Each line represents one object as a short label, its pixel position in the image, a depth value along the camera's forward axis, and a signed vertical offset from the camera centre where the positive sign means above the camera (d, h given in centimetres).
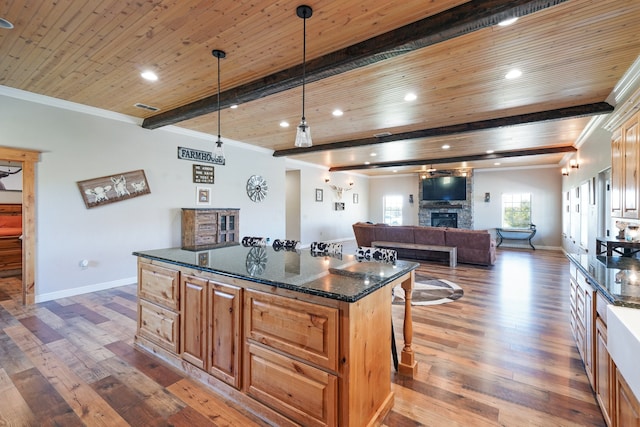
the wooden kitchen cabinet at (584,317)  202 -79
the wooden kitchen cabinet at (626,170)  255 +43
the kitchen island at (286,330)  157 -73
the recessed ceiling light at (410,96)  390 +158
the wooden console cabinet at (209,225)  534 -22
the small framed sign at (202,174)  585 +80
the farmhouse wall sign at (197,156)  562 +114
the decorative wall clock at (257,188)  702 +63
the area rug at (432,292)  417 -118
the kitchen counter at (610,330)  124 -61
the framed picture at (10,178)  573 +68
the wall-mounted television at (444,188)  1078 +99
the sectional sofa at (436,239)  636 -57
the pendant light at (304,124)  225 +75
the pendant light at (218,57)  290 +157
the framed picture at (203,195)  591 +37
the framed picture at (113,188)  443 +40
